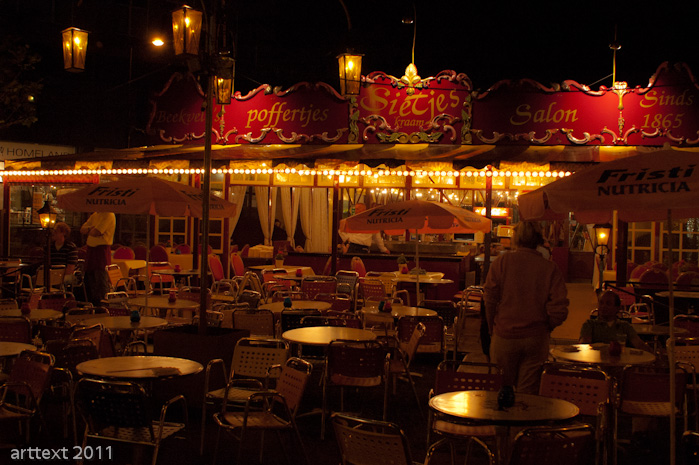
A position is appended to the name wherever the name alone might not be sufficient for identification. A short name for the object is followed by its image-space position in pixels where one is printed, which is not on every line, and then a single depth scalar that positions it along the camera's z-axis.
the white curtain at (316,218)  20.53
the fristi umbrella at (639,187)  4.00
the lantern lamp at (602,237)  10.27
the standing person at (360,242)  15.76
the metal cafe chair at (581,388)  4.88
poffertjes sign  13.16
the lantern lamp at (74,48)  9.45
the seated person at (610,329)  6.38
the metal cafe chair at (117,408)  4.33
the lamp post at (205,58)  6.93
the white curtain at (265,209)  19.59
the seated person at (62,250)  11.81
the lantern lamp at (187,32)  7.55
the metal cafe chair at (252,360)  5.82
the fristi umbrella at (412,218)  8.34
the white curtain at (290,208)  20.16
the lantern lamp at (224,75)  7.19
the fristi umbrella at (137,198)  8.05
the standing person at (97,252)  10.32
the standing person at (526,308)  5.30
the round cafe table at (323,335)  6.43
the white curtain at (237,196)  18.73
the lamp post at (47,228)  10.76
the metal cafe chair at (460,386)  4.53
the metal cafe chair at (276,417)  4.82
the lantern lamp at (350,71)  11.01
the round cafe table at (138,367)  4.91
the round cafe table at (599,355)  5.66
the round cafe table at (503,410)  3.86
